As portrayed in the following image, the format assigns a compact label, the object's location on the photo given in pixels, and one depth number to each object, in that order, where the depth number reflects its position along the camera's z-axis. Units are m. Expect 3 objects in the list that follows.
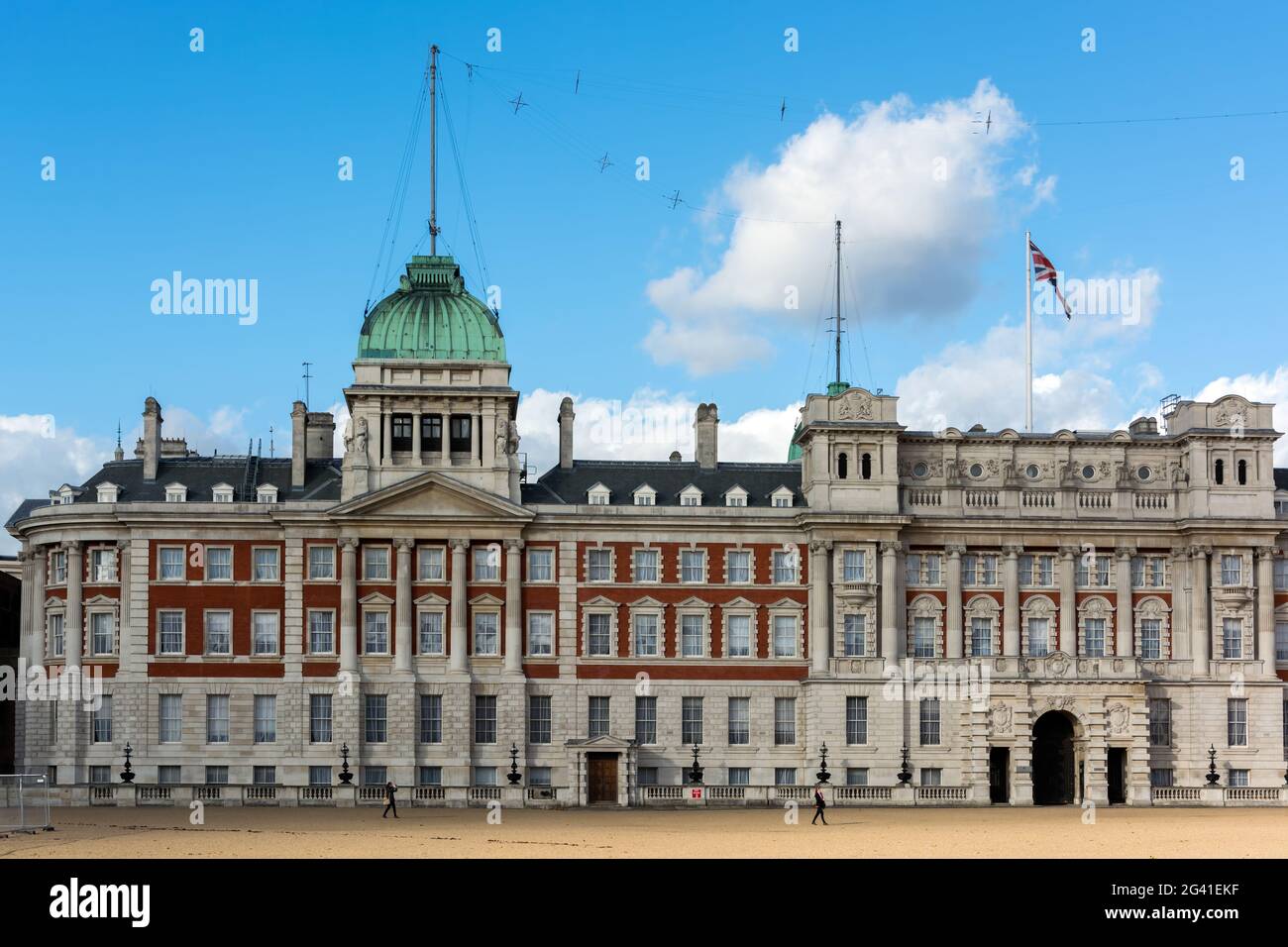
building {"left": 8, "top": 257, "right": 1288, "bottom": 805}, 87.94
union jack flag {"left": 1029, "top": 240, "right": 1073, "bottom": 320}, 90.12
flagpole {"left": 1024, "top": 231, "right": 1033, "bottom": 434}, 91.81
